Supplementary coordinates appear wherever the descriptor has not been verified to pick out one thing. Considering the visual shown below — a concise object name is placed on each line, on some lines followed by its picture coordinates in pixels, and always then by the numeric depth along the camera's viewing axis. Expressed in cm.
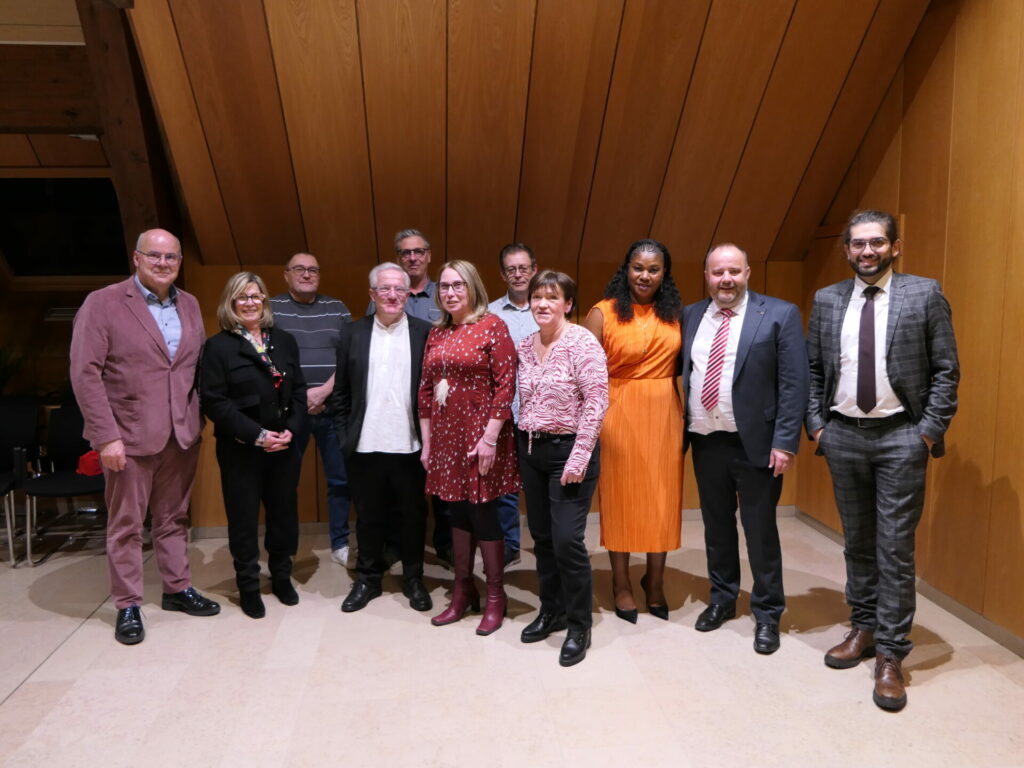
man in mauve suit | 299
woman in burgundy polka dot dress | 293
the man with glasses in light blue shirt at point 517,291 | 362
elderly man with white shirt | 316
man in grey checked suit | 256
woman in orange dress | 306
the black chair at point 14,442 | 394
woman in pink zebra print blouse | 273
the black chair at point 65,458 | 398
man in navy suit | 284
